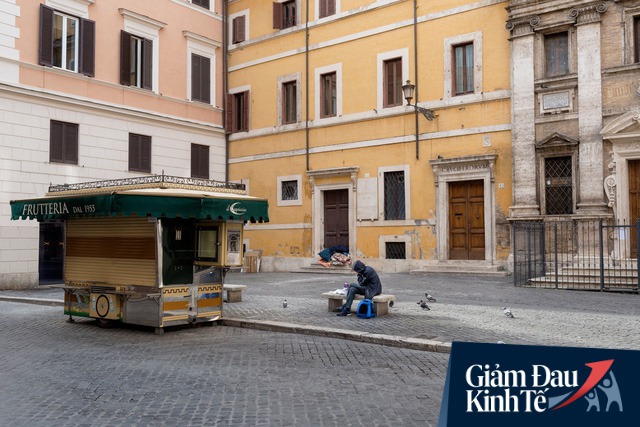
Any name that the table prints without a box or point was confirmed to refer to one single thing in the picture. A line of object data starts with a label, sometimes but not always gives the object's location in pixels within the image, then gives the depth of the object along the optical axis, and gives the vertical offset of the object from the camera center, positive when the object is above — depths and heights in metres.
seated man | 11.24 -0.98
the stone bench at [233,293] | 13.81 -1.36
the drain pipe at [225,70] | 26.22 +7.01
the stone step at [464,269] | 18.45 -1.10
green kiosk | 10.05 -0.19
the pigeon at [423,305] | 11.79 -1.38
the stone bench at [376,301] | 11.27 -1.28
